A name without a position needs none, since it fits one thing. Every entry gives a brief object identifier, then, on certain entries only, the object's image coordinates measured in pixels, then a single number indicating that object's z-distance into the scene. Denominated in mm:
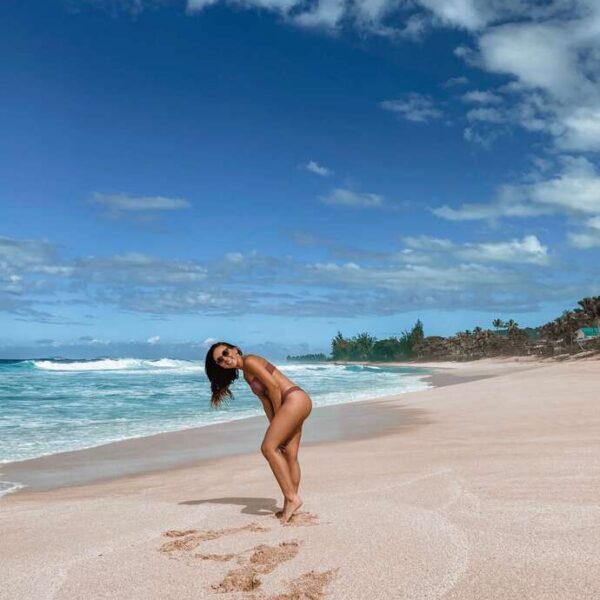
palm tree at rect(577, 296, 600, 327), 86375
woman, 5418
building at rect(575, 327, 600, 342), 90856
